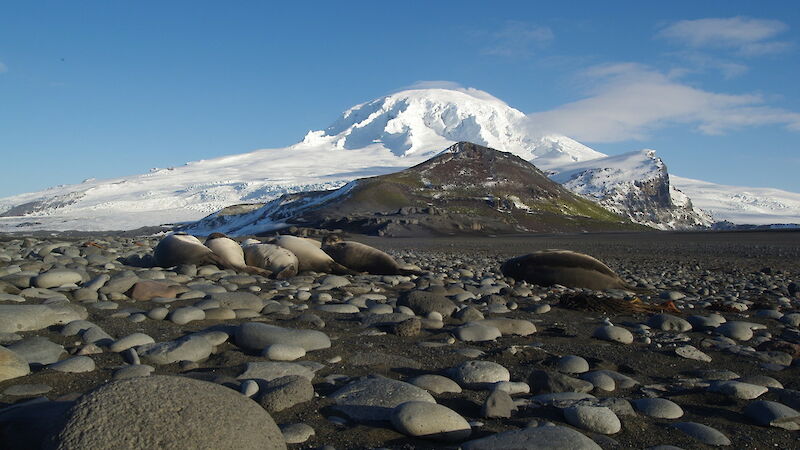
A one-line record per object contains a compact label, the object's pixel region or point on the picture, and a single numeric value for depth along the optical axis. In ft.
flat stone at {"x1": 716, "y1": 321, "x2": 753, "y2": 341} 18.80
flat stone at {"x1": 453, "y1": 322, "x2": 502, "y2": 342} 16.93
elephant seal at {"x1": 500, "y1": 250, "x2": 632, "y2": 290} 31.71
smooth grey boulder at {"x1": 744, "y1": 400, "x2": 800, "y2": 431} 10.39
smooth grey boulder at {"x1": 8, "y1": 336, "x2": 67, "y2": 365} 11.86
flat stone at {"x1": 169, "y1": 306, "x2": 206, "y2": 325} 16.94
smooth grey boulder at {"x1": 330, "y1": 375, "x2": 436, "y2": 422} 9.78
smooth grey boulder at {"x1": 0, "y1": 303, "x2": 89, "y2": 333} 14.40
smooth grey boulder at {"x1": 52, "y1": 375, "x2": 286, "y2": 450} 6.71
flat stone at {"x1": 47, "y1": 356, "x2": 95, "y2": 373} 11.39
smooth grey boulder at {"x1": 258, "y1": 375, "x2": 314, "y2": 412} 9.81
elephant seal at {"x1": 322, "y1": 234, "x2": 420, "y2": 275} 33.55
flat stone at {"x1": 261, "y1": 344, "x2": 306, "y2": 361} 13.35
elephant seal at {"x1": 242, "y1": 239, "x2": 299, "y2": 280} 30.73
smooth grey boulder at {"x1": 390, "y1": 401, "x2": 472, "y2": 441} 8.91
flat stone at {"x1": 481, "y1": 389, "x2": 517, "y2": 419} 10.01
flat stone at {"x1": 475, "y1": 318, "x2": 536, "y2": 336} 18.30
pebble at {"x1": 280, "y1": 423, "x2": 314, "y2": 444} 8.53
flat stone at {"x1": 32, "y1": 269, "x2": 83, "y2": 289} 21.93
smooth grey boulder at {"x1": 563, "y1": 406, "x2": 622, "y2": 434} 9.66
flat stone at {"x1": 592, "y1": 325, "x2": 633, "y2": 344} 17.59
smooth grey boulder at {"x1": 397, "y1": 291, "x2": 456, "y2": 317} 20.76
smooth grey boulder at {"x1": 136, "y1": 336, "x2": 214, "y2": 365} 12.64
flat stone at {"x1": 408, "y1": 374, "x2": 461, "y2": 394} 11.46
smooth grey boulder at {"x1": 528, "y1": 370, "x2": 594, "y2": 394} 11.80
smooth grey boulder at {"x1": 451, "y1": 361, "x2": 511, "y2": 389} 12.21
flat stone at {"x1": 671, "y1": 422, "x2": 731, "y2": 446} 9.48
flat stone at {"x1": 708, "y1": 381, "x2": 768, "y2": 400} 12.10
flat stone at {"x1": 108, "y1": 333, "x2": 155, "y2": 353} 13.15
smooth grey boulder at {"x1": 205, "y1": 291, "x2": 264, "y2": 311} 19.69
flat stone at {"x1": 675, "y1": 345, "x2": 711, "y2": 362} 15.76
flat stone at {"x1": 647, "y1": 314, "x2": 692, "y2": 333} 19.97
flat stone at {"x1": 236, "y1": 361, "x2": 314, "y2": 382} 11.55
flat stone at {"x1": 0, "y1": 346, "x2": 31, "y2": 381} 10.61
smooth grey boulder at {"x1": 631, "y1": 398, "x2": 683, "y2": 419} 10.64
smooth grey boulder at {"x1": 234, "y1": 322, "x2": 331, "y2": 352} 14.21
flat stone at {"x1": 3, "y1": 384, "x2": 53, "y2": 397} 9.91
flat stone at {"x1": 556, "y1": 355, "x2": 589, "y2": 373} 13.73
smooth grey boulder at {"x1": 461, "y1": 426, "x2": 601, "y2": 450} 7.98
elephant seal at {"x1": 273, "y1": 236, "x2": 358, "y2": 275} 32.24
